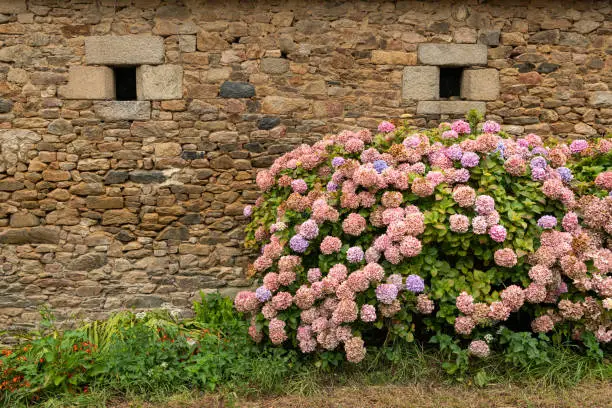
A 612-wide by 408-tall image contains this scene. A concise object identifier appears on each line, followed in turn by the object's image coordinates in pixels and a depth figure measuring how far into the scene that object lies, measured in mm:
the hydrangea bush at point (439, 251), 3377
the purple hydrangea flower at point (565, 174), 3740
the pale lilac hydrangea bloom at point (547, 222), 3518
